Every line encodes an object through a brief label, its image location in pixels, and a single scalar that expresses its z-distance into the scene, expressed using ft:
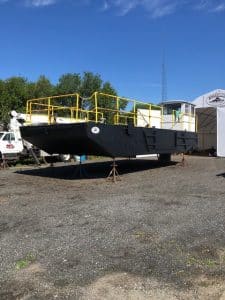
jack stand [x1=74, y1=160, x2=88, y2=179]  29.38
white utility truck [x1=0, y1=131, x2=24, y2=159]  42.25
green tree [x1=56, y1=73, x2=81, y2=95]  115.95
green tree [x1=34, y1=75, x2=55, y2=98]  99.95
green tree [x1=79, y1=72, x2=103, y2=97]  112.56
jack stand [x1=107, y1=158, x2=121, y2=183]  26.47
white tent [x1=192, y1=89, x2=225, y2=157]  63.21
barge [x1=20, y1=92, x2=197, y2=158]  24.95
